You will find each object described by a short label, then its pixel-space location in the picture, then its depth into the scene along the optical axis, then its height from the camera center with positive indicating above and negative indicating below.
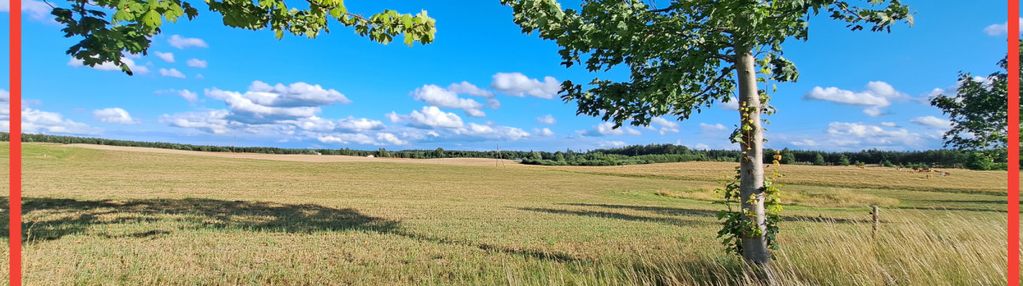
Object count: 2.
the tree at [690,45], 6.28 +1.50
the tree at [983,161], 20.52 -0.54
